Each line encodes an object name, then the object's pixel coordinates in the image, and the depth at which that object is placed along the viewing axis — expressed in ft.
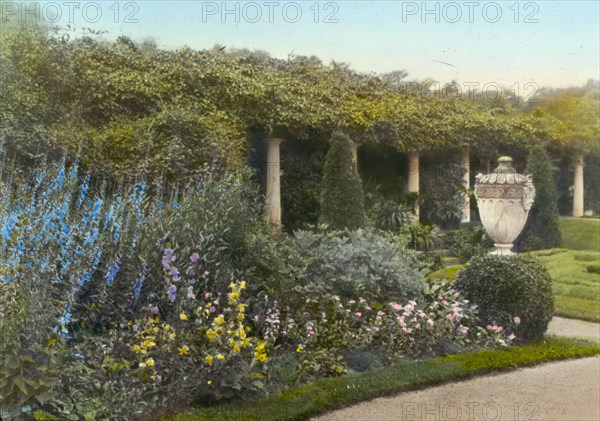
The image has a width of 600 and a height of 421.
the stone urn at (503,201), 22.57
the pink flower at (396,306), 18.66
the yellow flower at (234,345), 13.84
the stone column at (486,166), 22.74
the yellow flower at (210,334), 13.94
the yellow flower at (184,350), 13.65
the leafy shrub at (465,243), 22.07
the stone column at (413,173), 21.33
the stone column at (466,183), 22.14
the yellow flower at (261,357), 14.21
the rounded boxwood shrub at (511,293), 19.92
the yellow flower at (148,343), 13.33
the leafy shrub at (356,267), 19.20
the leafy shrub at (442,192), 21.06
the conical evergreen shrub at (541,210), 22.72
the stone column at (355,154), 21.12
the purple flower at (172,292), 14.57
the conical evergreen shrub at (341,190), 20.89
